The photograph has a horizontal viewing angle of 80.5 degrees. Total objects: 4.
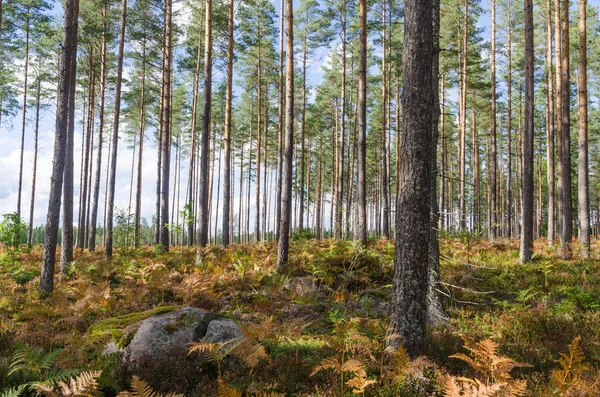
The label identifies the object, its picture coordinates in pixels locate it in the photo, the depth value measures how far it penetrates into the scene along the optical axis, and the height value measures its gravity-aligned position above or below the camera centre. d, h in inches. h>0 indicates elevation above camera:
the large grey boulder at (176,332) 193.9 -70.6
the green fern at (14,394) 119.6 -63.8
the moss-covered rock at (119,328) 203.2 -73.4
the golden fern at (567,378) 143.6 -71.3
